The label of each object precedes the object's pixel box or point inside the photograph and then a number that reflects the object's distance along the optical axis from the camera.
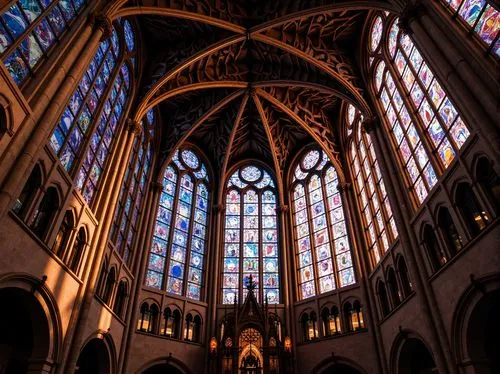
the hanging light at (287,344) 19.62
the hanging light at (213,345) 19.56
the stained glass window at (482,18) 10.97
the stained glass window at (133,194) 18.17
